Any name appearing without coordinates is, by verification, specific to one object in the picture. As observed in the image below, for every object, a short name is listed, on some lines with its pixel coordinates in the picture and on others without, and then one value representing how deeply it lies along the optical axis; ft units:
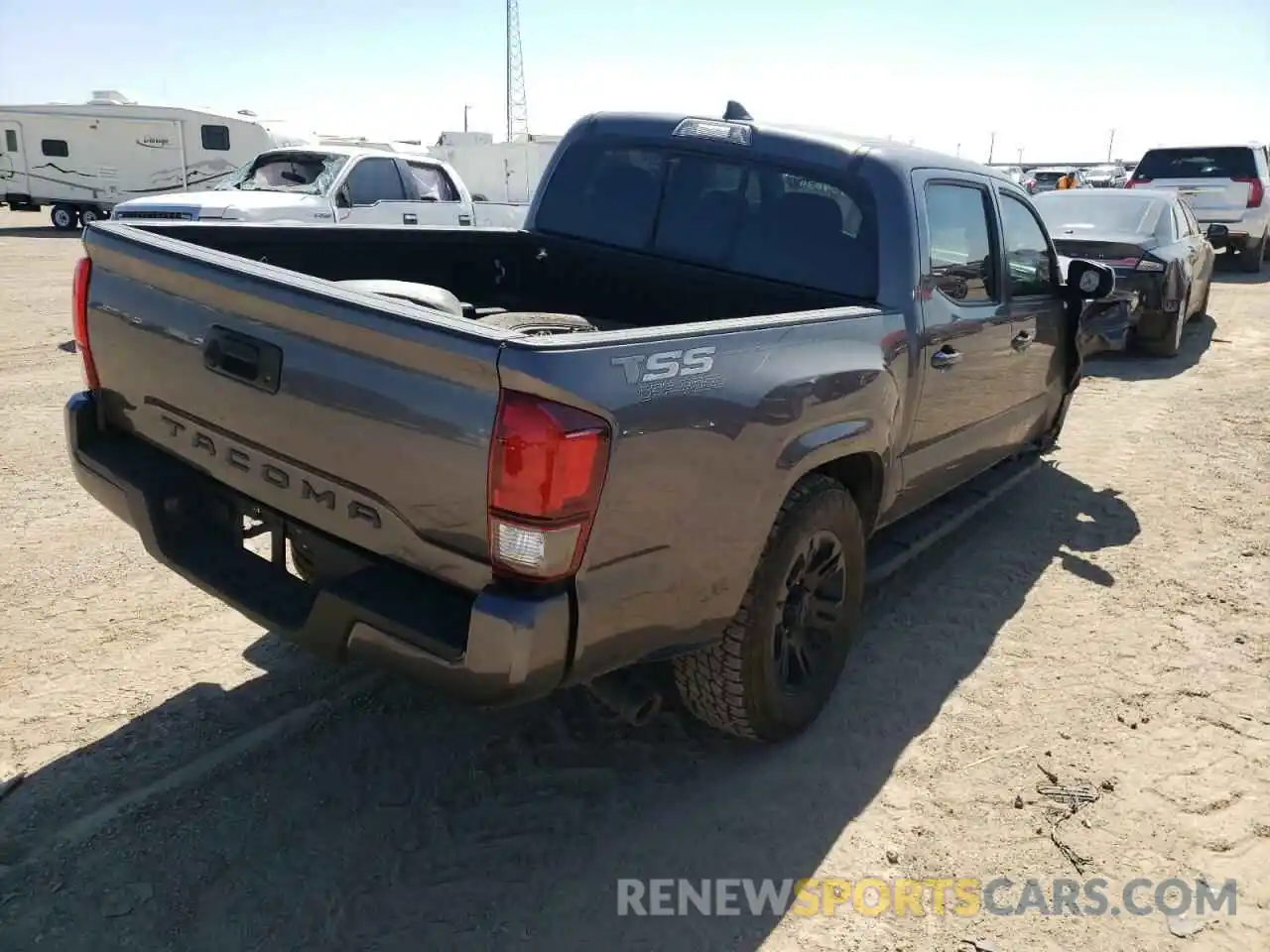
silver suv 53.21
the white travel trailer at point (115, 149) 83.10
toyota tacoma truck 7.23
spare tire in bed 10.81
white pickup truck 36.06
